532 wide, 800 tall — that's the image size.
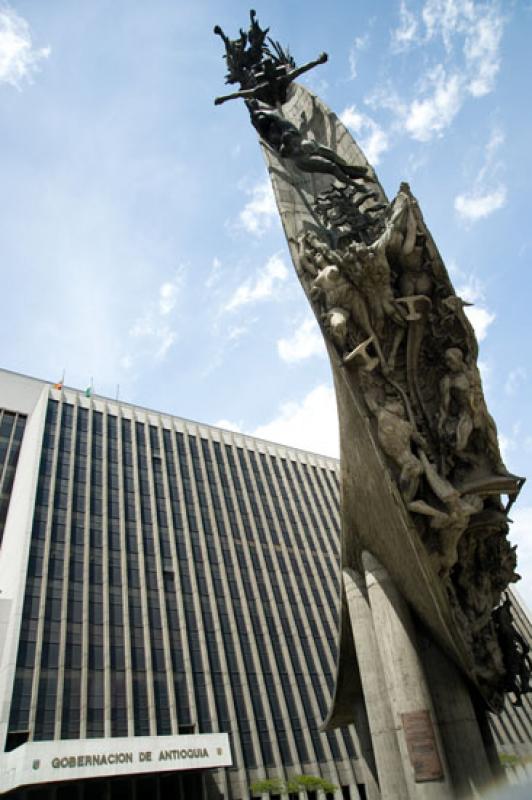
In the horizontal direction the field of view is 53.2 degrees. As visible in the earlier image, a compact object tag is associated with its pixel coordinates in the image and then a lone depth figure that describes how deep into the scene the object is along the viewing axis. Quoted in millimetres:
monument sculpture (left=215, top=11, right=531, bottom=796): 9695
